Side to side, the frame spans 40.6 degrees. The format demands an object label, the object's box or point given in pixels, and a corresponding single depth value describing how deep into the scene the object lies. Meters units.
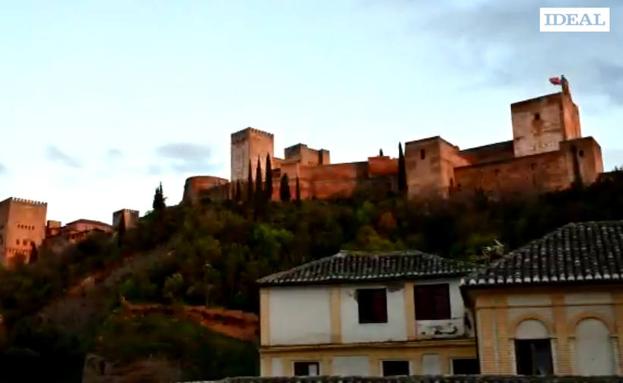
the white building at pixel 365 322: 24.34
